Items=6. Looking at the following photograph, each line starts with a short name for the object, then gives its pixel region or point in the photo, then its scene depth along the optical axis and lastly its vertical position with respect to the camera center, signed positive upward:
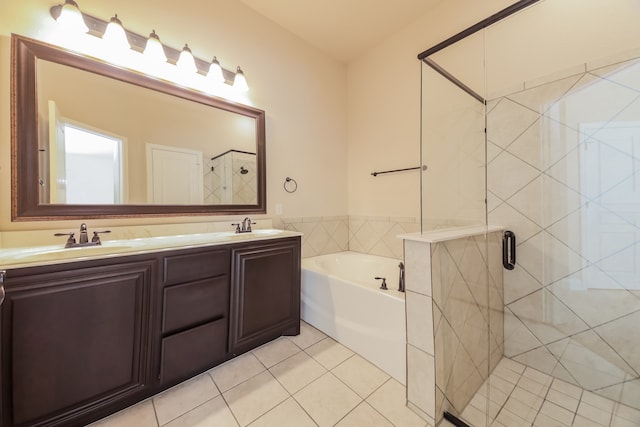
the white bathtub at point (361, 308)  1.47 -0.71
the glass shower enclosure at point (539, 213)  1.29 -0.01
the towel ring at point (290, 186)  2.40 +0.27
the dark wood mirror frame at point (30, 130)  1.25 +0.44
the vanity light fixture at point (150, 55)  1.35 +1.09
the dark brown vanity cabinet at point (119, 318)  0.97 -0.54
